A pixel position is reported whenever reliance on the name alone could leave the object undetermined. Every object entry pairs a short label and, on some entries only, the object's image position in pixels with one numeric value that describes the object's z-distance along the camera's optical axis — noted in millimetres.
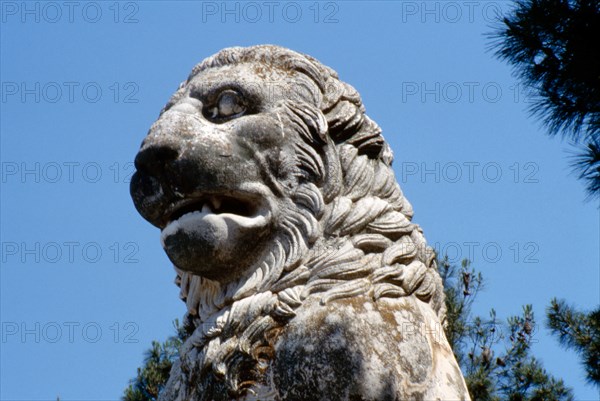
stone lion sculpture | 7012
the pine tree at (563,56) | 10709
